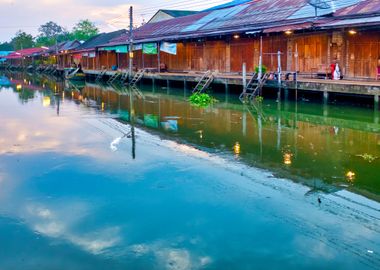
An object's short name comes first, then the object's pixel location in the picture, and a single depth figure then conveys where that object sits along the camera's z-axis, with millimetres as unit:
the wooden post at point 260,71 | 21856
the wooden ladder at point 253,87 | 21953
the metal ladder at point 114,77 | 39609
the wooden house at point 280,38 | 20219
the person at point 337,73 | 21000
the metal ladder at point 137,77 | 34784
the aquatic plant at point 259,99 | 21628
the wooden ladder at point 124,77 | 37625
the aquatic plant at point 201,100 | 21342
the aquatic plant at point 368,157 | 10161
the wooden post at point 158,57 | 33484
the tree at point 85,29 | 93250
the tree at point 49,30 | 116188
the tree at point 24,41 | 100750
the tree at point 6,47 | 117000
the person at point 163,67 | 34781
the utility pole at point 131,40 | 35625
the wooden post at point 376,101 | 17031
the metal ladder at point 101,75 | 42850
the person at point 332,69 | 21267
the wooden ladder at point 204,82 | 25486
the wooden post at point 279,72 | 21047
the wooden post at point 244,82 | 22756
